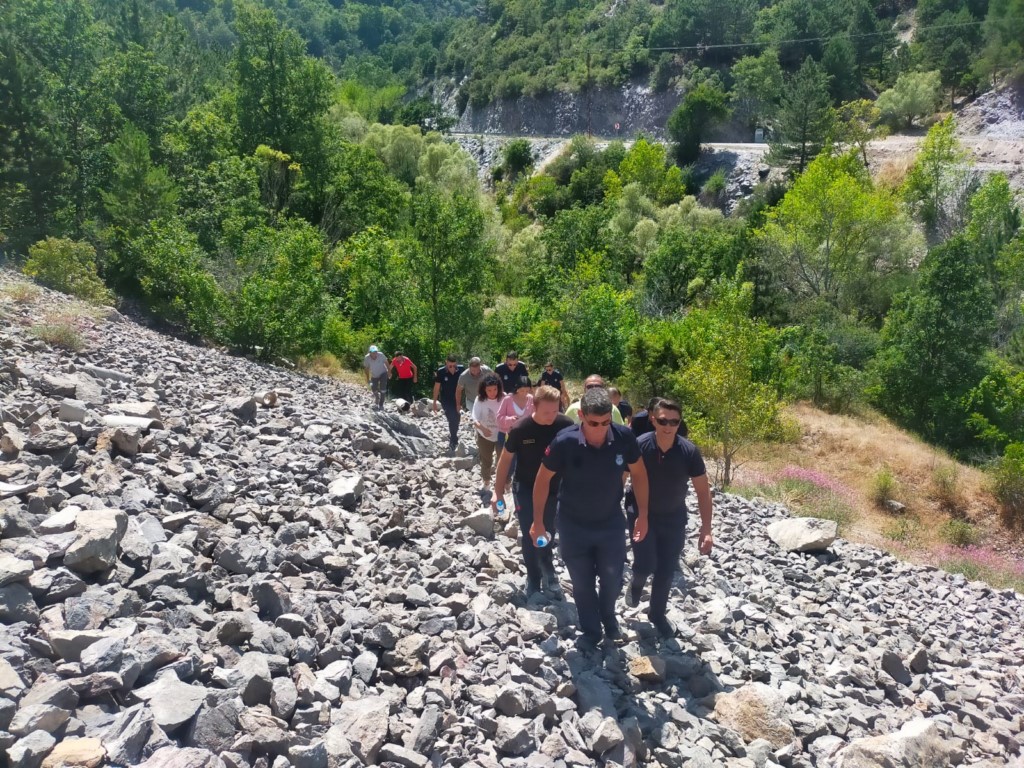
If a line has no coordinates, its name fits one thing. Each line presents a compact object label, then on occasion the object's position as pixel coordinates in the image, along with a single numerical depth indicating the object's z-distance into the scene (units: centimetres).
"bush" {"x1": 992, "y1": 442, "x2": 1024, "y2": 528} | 1866
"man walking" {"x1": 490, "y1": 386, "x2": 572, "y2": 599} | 542
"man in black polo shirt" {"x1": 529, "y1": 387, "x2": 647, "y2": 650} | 459
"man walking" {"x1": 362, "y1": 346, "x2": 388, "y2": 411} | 1418
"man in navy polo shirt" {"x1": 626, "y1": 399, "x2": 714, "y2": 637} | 507
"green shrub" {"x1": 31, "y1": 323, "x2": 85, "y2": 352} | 1020
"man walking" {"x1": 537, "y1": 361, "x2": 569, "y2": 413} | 868
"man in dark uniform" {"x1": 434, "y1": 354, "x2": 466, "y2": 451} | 1081
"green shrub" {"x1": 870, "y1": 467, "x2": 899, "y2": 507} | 1827
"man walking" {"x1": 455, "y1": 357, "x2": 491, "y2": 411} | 975
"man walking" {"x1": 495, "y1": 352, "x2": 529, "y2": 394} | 939
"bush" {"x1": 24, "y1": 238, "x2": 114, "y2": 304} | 1770
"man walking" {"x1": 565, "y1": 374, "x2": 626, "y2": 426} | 661
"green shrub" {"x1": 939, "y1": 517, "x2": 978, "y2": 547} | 1647
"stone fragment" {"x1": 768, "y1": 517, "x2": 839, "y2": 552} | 930
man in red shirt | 1460
